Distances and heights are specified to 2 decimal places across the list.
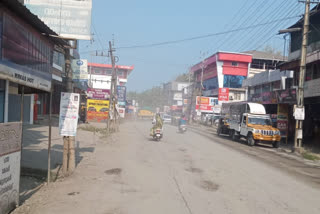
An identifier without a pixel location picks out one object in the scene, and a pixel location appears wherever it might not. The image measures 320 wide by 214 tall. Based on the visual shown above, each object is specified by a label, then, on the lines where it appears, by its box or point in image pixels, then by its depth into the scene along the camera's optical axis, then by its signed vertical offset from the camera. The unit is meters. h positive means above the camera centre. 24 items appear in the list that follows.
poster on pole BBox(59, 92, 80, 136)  8.79 -0.34
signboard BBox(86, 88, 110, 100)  37.16 +0.99
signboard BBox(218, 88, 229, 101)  49.47 +2.19
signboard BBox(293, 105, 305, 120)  18.11 -0.09
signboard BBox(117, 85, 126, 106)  43.91 +1.53
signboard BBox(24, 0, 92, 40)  9.86 +2.80
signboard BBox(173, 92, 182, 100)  99.93 +3.19
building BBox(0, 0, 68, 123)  5.52 +1.12
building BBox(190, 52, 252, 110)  54.47 +6.62
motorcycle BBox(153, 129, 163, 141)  19.52 -1.86
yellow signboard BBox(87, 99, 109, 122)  38.25 -0.91
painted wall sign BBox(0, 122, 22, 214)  5.12 -1.15
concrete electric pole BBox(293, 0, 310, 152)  18.31 +2.39
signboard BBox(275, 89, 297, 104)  22.35 +1.11
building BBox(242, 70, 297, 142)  24.42 +1.15
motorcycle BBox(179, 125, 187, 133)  28.67 -2.08
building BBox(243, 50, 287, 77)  55.64 +8.71
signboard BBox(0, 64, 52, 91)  5.30 +0.43
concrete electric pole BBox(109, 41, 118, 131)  25.64 +0.81
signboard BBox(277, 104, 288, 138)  24.89 -1.08
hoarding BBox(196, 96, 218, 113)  54.67 +0.57
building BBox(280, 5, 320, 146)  21.72 +3.21
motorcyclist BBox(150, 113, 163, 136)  19.30 -1.09
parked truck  21.02 -1.22
